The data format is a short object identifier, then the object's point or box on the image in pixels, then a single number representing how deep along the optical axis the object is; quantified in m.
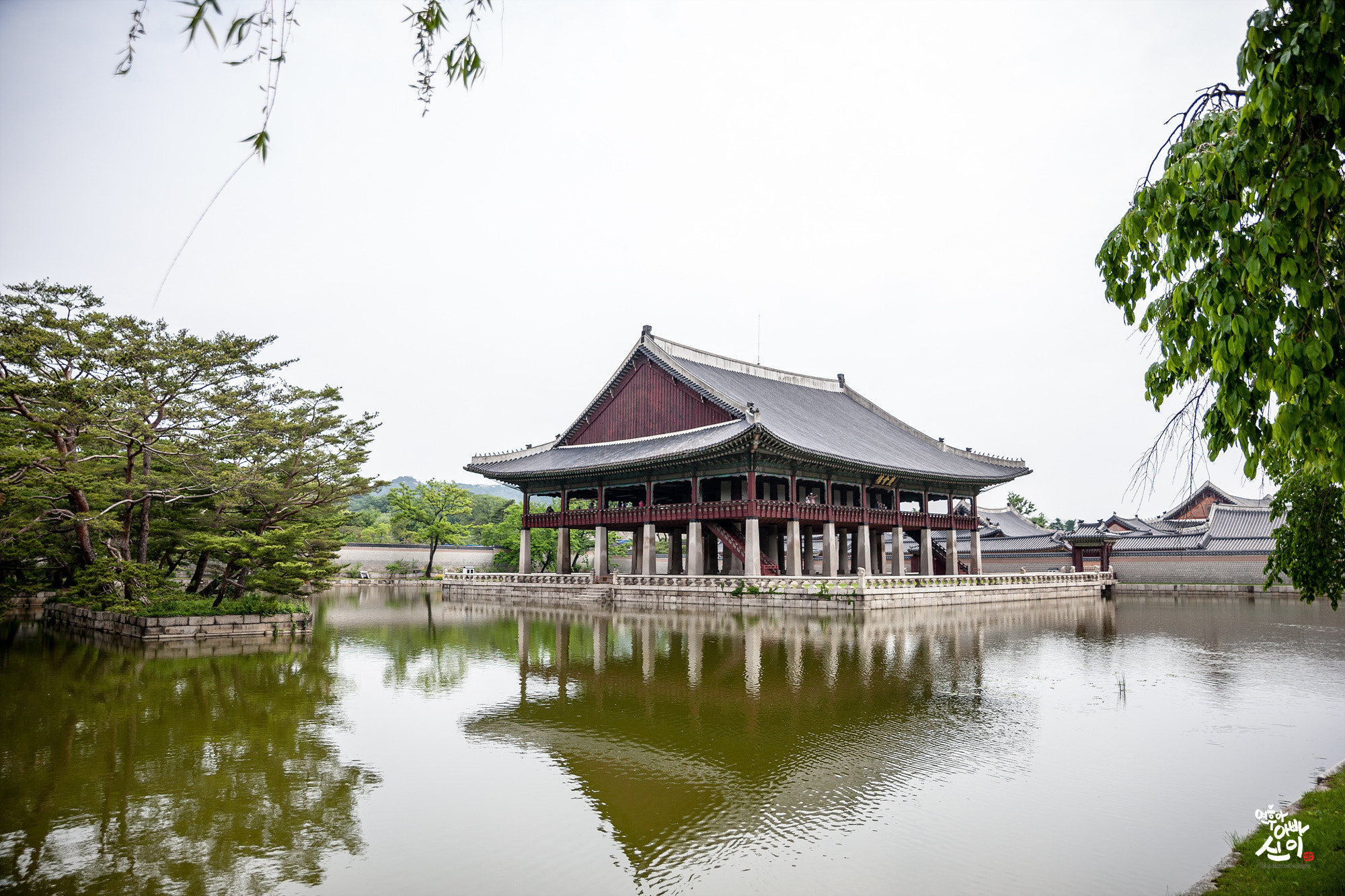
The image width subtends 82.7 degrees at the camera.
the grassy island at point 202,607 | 21.14
